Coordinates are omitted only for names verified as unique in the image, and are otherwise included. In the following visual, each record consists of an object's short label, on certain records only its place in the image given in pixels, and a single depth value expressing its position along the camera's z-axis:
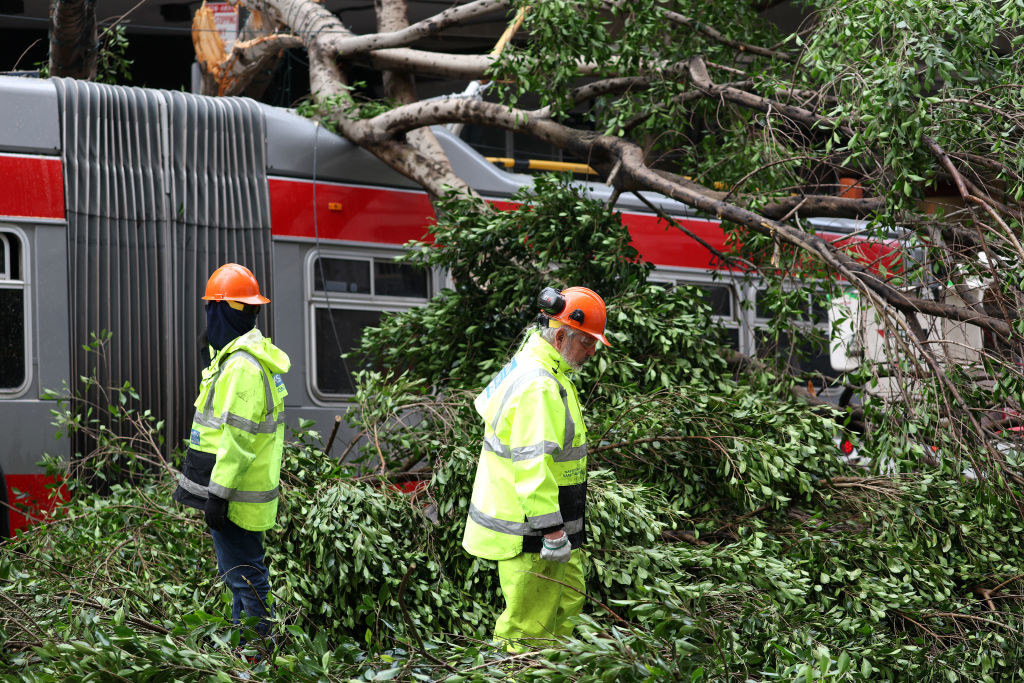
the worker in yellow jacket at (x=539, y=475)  9.11
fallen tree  12.14
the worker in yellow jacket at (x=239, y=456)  10.48
